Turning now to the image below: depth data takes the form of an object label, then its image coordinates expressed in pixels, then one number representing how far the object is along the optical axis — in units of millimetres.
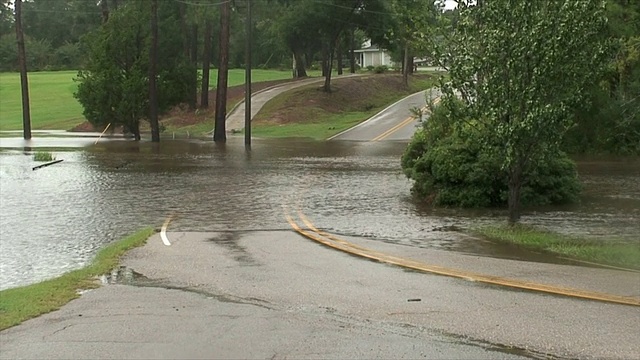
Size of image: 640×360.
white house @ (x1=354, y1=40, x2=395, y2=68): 135875
